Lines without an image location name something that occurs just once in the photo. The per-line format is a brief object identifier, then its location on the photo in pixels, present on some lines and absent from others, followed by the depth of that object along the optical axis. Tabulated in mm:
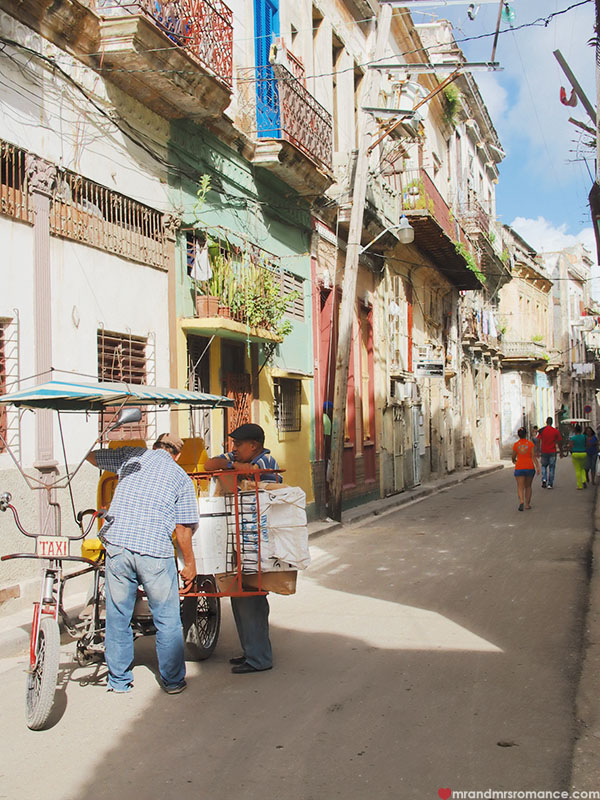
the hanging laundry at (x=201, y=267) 11656
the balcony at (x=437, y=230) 22438
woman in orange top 16578
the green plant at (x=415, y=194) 22391
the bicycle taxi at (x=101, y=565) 4891
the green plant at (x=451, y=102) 29047
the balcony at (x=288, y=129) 13852
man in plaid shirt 5383
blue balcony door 13836
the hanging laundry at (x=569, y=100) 11102
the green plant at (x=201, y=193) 11555
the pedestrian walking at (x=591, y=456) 21641
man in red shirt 20984
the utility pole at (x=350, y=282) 15133
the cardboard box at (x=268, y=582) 5879
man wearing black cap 6020
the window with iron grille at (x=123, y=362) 9766
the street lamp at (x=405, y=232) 18031
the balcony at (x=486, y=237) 32031
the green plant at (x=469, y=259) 26434
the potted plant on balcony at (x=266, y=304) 12523
